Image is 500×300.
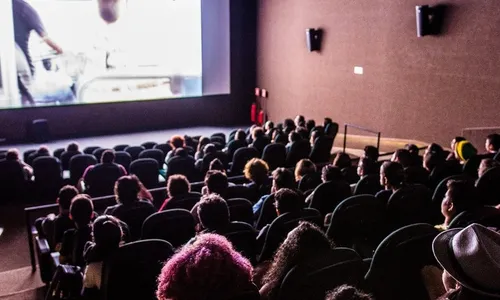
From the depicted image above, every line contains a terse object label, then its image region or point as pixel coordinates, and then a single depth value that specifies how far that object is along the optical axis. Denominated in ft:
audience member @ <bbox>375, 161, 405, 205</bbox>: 15.30
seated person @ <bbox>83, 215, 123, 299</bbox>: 10.62
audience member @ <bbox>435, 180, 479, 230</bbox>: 12.08
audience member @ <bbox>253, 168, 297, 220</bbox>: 16.33
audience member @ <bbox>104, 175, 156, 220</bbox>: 15.39
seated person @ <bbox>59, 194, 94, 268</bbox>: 13.25
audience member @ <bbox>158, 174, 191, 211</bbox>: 16.75
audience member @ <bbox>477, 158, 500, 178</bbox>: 16.44
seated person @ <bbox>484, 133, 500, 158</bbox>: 20.90
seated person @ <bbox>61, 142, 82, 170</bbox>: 27.04
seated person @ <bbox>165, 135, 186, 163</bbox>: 27.66
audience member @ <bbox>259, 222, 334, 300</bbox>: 8.93
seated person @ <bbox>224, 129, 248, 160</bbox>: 28.07
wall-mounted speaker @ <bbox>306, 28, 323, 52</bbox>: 39.09
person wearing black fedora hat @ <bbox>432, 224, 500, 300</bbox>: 5.40
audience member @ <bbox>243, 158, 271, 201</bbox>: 18.86
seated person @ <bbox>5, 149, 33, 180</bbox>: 24.84
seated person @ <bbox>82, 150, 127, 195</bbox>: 22.07
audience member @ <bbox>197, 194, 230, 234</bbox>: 11.91
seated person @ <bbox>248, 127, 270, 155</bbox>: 28.27
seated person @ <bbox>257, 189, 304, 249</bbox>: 13.11
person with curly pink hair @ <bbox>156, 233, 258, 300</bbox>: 5.93
